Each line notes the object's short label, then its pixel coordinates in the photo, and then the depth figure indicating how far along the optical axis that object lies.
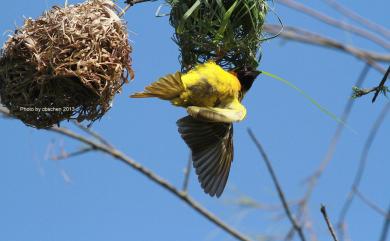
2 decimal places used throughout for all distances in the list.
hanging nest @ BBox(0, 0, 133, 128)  5.46
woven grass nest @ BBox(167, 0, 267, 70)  5.48
